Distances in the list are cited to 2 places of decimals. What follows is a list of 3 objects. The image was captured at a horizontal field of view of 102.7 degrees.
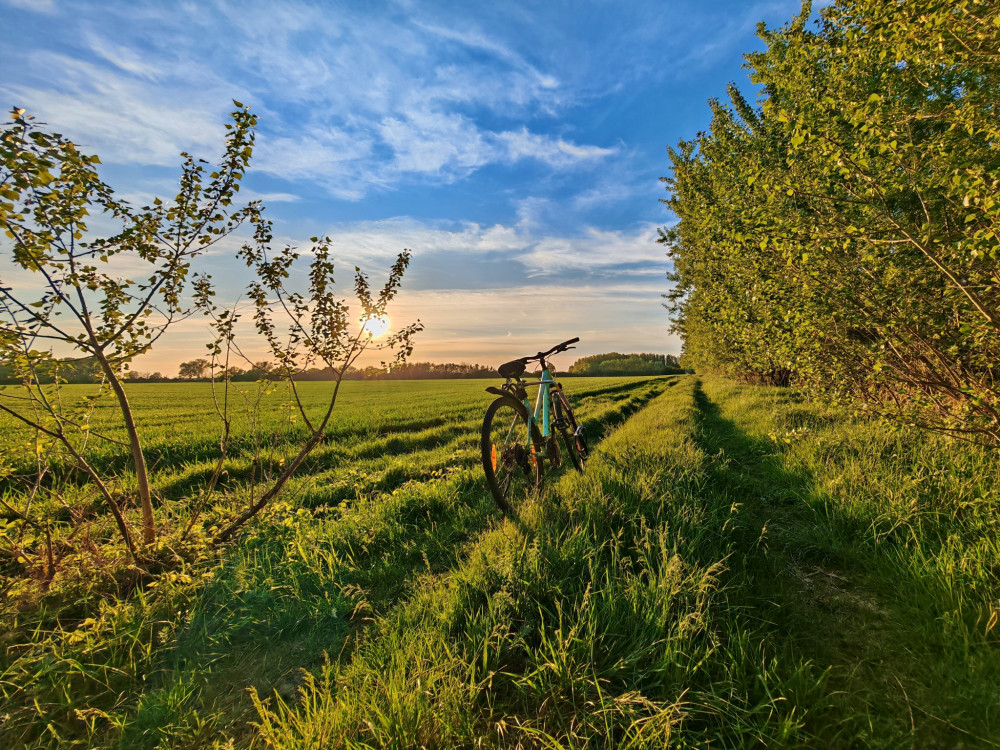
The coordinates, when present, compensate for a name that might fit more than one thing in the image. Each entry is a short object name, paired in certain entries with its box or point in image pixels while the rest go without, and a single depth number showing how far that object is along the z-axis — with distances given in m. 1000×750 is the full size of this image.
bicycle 4.41
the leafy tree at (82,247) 2.31
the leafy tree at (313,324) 3.97
